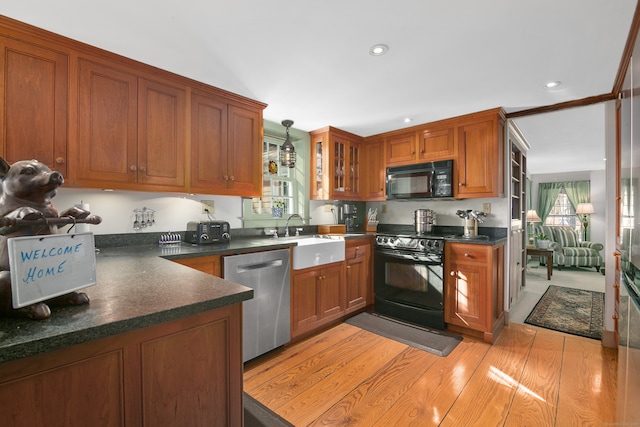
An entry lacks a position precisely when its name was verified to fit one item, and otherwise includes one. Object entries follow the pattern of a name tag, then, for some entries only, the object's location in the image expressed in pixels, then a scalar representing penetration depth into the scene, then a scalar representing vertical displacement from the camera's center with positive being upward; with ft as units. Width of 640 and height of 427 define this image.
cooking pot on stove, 11.52 -0.25
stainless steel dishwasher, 7.33 -2.30
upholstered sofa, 19.01 -2.36
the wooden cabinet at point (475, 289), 8.98 -2.46
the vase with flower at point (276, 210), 10.69 +0.13
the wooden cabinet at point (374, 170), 12.59 +1.95
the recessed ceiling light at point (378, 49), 5.98 +3.47
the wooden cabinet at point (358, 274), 10.61 -2.33
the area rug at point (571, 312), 9.83 -3.86
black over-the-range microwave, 10.51 +1.28
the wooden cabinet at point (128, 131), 6.04 +1.88
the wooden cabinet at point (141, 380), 2.18 -1.48
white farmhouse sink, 8.65 -1.21
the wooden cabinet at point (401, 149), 11.57 +2.69
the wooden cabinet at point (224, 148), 7.64 +1.87
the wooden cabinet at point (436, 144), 10.56 +2.62
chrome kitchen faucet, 10.79 -0.54
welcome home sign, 2.20 -0.44
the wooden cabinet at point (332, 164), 11.64 +2.08
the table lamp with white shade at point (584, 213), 21.86 +0.08
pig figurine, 2.37 +0.06
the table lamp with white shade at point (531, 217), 21.48 -0.23
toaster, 7.77 -0.52
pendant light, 10.27 +2.12
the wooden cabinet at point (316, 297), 8.73 -2.70
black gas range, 9.75 -2.30
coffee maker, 13.14 -0.06
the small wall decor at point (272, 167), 10.85 +1.75
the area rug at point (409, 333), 8.61 -3.92
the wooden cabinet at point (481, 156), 9.65 +2.00
